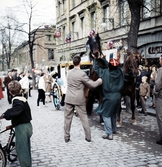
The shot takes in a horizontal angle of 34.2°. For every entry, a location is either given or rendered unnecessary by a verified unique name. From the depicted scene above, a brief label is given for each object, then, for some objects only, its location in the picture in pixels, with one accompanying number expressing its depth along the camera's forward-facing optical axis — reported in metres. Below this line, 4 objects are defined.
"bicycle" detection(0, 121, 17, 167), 4.30
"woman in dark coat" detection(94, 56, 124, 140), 6.39
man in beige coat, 6.16
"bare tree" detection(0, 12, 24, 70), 40.03
